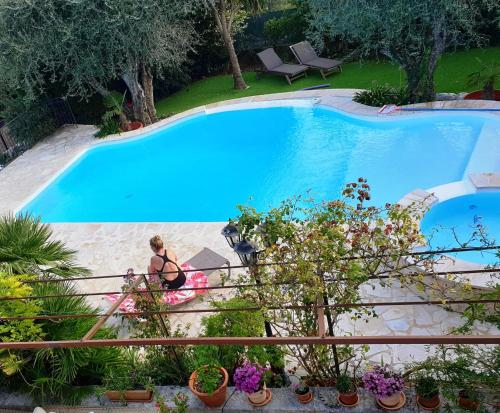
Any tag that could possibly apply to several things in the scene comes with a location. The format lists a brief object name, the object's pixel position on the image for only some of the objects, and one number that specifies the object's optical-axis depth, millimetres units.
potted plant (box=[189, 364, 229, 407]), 5270
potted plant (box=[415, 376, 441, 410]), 4789
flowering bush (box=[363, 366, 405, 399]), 4879
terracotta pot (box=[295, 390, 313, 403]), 5234
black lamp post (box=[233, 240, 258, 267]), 5223
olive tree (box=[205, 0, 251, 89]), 18292
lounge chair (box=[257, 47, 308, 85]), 18781
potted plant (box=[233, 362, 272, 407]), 5156
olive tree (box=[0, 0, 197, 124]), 14336
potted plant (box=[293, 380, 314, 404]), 5238
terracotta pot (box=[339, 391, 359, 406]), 5082
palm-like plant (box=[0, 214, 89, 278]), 6811
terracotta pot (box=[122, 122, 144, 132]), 17703
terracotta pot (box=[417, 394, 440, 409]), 4824
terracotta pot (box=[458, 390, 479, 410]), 4574
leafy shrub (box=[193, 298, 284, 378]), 5305
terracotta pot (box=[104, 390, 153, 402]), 5719
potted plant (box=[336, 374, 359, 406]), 5078
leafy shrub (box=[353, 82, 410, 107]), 14802
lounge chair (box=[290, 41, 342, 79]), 18516
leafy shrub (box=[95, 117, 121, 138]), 17641
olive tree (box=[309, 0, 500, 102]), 12414
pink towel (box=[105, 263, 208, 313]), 8055
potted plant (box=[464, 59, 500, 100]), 12961
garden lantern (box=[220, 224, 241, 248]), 5328
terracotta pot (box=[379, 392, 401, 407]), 4930
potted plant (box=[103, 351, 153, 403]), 5695
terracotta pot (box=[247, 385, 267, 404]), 5289
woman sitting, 7988
